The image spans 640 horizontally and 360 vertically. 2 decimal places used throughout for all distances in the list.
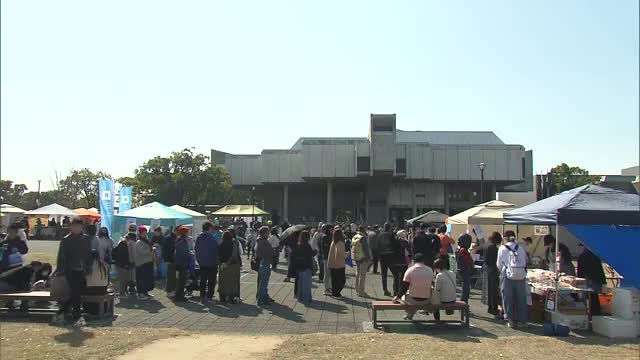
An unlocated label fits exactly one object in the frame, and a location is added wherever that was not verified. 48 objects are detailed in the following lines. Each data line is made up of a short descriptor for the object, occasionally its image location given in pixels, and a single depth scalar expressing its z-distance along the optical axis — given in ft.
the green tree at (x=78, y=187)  230.48
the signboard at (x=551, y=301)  31.99
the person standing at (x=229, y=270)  40.22
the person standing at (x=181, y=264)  40.94
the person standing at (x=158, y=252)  49.03
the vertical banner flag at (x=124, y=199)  70.59
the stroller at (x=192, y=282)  43.32
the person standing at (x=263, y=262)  39.86
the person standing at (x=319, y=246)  55.06
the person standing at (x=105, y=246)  41.11
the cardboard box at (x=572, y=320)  31.68
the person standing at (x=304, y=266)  41.09
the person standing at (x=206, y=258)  40.42
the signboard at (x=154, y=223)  59.62
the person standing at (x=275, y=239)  59.62
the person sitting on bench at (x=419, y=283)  31.30
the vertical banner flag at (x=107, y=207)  60.39
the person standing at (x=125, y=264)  41.68
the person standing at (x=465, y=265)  38.55
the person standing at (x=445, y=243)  45.93
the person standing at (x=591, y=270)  33.76
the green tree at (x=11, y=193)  247.09
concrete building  187.52
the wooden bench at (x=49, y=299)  32.48
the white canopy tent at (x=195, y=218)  69.92
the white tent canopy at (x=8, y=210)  130.41
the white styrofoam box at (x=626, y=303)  30.25
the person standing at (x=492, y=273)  35.76
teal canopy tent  58.65
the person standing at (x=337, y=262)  43.65
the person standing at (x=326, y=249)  46.26
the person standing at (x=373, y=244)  50.06
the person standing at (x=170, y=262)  42.93
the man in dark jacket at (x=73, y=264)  31.71
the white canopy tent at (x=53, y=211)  119.85
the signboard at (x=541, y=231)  66.73
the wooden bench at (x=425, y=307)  30.89
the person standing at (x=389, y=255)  43.62
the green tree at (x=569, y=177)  219.41
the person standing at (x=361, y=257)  44.11
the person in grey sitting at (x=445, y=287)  31.71
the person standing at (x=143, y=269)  42.65
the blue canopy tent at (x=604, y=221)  31.22
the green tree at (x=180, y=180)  183.42
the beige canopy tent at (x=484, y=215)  55.72
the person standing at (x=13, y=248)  36.19
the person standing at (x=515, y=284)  32.09
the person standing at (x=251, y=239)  73.77
